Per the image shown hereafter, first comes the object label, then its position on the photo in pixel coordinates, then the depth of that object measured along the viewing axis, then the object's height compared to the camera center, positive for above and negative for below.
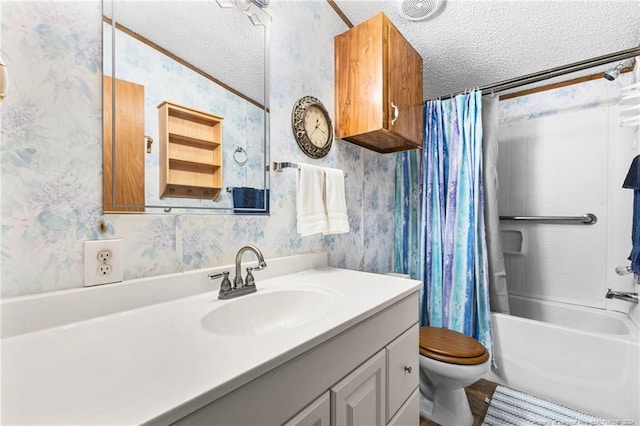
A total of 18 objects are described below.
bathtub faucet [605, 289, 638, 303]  1.64 -0.53
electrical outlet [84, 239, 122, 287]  0.67 -0.13
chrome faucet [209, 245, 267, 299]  0.84 -0.24
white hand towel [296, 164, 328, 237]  1.14 +0.04
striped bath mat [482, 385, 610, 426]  1.36 -1.08
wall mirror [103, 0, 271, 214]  0.73 +0.34
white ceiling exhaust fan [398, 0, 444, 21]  1.35 +1.06
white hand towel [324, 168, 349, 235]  1.22 +0.04
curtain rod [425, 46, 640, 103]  1.35 +0.78
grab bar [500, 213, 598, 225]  1.93 -0.06
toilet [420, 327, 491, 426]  1.23 -0.74
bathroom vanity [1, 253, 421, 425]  0.38 -0.26
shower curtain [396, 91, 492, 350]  1.65 -0.07
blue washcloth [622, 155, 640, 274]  1.34 +0.02
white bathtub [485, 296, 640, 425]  1.34 -0.84
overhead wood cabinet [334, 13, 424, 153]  1.30 +0.66
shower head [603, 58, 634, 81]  1.42 +0.73
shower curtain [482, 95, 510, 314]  1.74 +0.05
